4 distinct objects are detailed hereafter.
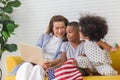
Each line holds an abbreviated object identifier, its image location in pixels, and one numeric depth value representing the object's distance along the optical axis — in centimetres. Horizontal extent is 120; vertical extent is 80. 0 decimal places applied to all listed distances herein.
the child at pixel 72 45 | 240
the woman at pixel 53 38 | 258
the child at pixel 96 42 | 212
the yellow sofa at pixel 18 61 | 239
